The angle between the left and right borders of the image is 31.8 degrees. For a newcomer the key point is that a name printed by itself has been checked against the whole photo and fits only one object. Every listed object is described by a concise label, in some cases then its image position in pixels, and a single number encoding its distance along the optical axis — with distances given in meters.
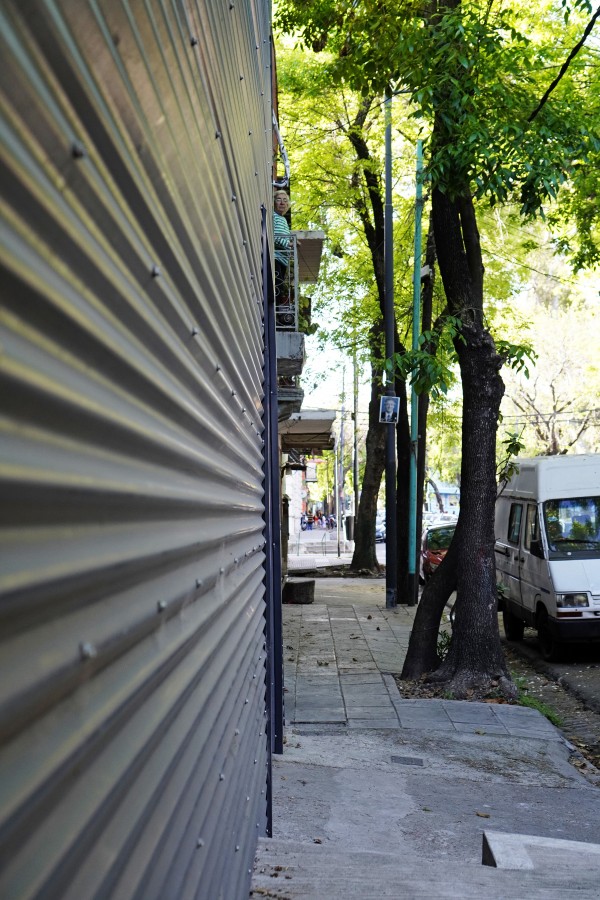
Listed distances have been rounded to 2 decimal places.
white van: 12.68
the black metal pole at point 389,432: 18.67
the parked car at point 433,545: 23.59
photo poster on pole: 18.20
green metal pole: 19.09
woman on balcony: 13.84
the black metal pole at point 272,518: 5.55
